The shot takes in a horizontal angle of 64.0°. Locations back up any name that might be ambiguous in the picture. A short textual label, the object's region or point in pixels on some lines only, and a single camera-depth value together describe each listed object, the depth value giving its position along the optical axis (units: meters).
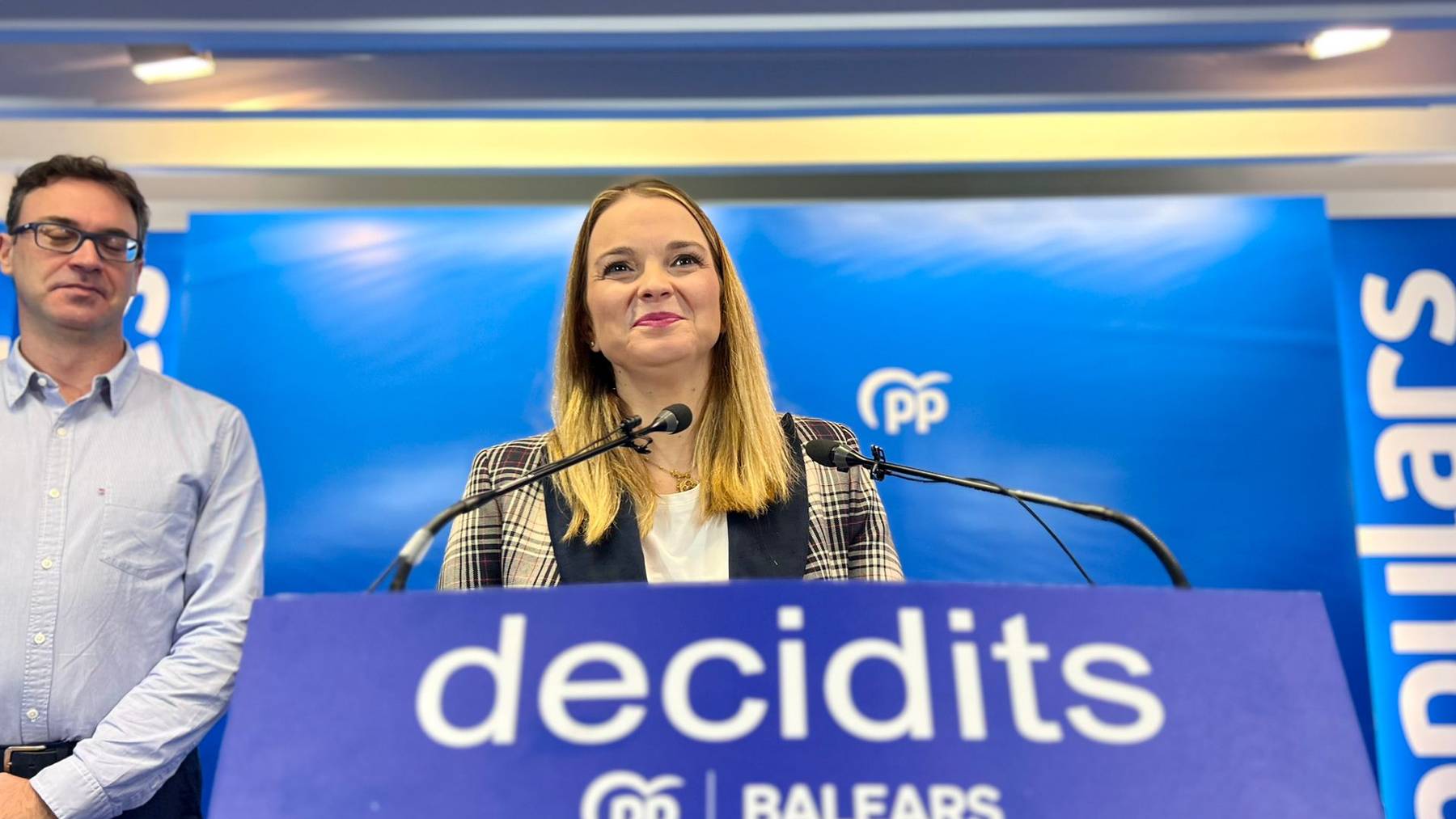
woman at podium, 1.71
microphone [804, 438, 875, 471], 1.52
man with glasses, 2.04
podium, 0.94
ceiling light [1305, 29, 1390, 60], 2.99
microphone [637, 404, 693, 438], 1.50
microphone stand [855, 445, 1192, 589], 1.31
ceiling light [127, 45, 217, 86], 3.07
